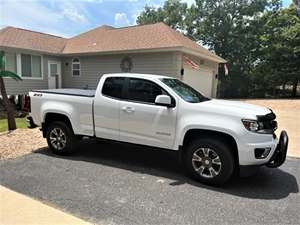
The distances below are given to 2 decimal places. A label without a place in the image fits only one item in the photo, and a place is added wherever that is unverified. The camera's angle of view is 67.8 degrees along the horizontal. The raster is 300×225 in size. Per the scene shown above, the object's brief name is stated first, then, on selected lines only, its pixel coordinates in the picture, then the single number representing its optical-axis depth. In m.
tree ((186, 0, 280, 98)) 25.10
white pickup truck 3.73
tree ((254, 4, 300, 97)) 21.25
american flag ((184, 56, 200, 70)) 13.14
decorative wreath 13.68
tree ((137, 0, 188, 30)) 28.88
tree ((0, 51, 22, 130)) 7.55
